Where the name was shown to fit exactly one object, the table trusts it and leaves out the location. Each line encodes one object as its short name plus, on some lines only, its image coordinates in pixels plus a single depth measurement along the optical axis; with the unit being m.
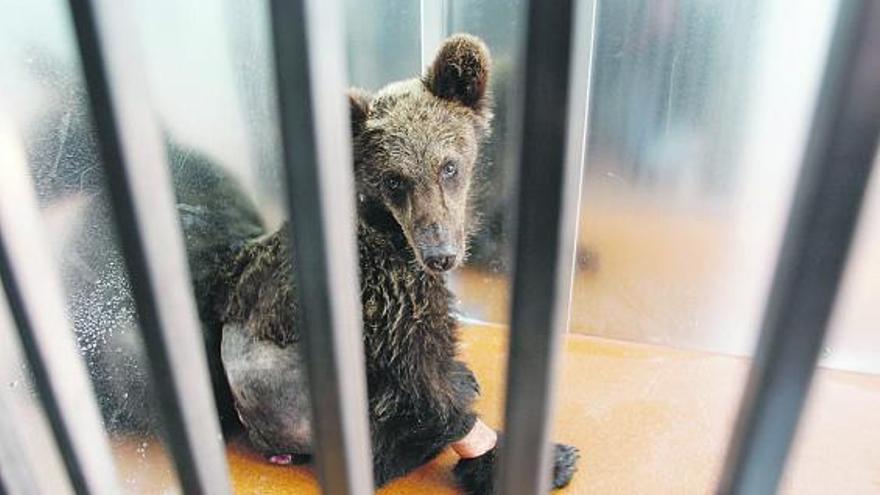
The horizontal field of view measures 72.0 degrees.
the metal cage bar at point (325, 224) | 0.20
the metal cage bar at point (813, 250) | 0.16
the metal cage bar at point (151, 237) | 0.21
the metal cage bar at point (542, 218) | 0.18
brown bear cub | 1.00
